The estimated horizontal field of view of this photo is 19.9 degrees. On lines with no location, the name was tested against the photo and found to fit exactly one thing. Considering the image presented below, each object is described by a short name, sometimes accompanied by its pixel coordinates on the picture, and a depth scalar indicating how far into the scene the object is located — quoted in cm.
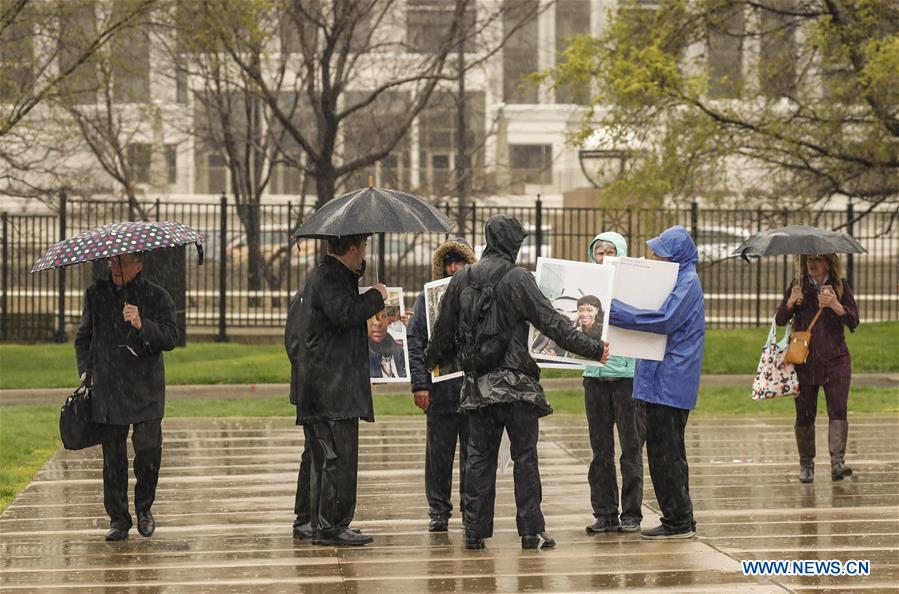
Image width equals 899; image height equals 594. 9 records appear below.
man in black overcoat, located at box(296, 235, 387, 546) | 1457
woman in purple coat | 1911
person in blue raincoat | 1489
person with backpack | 1433
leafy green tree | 3825
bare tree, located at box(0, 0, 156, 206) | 3787
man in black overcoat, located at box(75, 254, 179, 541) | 1516
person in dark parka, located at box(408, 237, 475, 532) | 1586
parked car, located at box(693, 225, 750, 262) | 4619
